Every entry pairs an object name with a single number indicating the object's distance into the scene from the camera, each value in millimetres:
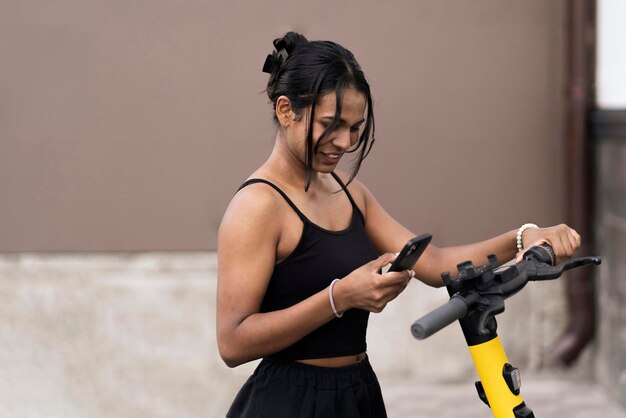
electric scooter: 4288
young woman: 4582
